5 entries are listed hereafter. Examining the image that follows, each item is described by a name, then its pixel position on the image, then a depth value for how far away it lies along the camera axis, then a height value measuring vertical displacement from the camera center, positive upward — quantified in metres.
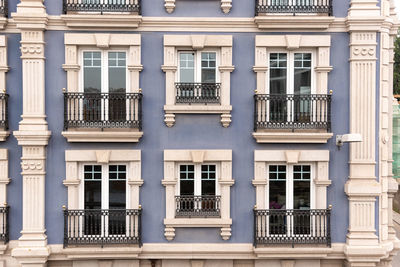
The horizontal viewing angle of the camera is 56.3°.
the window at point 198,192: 9.59 -1.64
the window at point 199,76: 9.46 +1.36
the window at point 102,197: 9.42 -1.77
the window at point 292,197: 9.51 -1.77
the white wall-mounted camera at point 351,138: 8.98 -0.21
